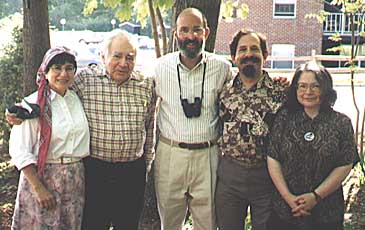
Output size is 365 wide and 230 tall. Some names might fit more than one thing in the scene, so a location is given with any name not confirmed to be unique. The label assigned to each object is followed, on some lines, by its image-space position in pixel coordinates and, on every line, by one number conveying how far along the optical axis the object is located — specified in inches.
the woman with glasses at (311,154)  143.4
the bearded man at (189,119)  162.2
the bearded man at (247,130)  155.9
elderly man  155.2
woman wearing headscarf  143.1
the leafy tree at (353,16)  323.0
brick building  1029.2
